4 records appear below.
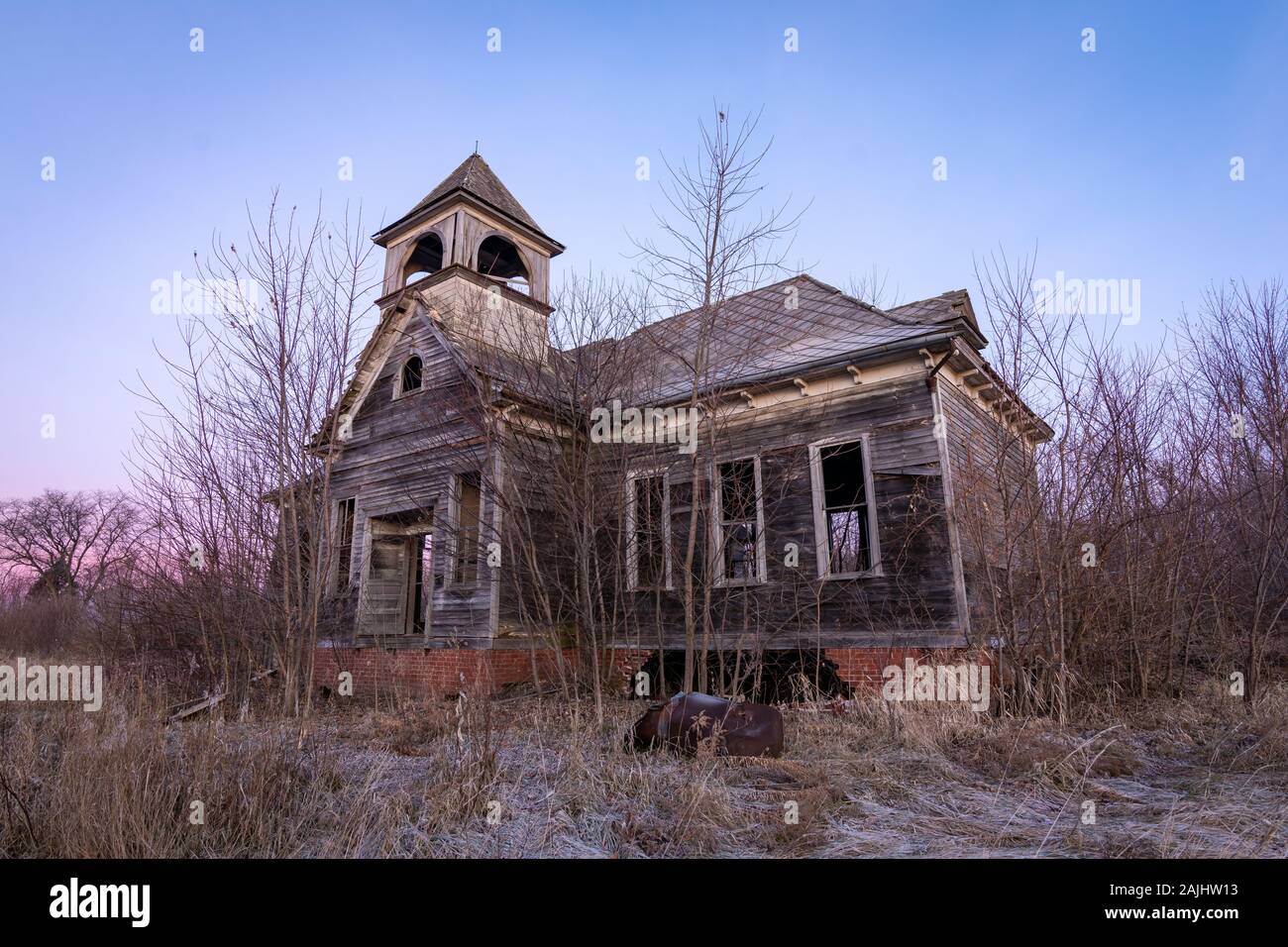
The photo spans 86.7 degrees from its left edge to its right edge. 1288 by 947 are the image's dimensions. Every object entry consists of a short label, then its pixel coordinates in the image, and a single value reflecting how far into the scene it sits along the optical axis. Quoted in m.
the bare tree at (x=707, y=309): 7.19
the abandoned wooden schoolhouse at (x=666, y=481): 8.17
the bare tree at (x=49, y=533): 45.59
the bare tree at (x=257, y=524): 7.02
